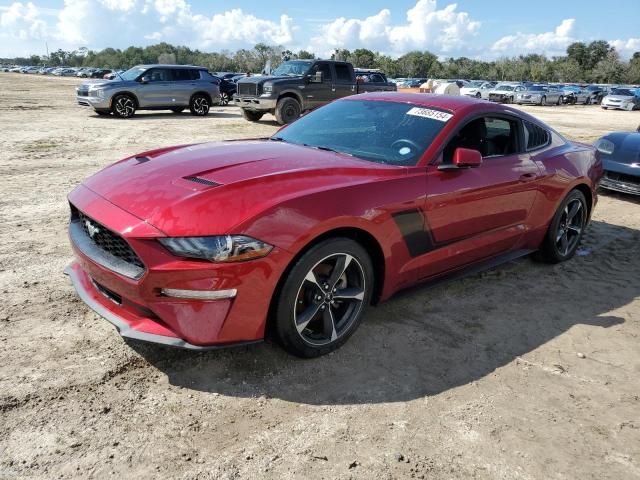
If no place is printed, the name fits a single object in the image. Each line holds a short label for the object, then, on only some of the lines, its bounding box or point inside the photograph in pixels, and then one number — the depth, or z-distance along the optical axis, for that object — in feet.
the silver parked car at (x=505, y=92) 114.83
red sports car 8.73
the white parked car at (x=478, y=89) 119.04
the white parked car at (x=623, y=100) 112.37
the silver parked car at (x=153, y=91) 52.80
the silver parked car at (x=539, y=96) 117.08
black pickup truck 49.47
